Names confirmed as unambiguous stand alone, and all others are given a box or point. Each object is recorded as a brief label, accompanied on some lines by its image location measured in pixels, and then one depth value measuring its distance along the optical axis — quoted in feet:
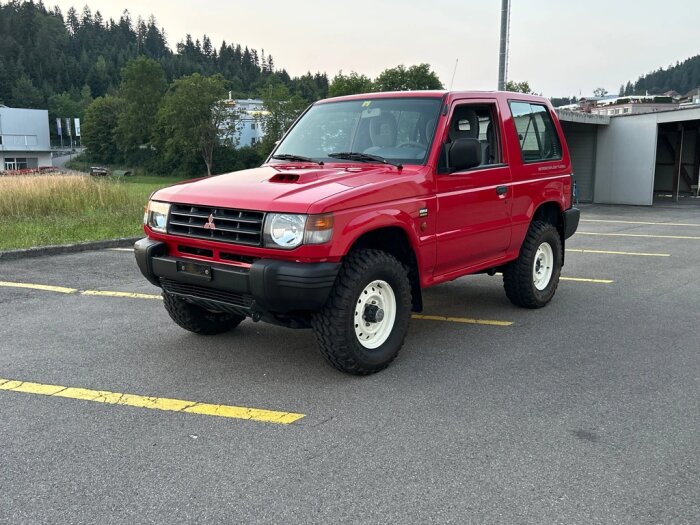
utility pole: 50.31
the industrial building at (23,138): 270.05
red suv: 13.62
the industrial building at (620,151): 76.13
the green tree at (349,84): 286.66
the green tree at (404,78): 267.39
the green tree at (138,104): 326.85
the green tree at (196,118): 277.44
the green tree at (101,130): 345.31
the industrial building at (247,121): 293.23
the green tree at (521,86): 248.07
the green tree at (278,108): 291.38
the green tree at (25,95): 395.75
